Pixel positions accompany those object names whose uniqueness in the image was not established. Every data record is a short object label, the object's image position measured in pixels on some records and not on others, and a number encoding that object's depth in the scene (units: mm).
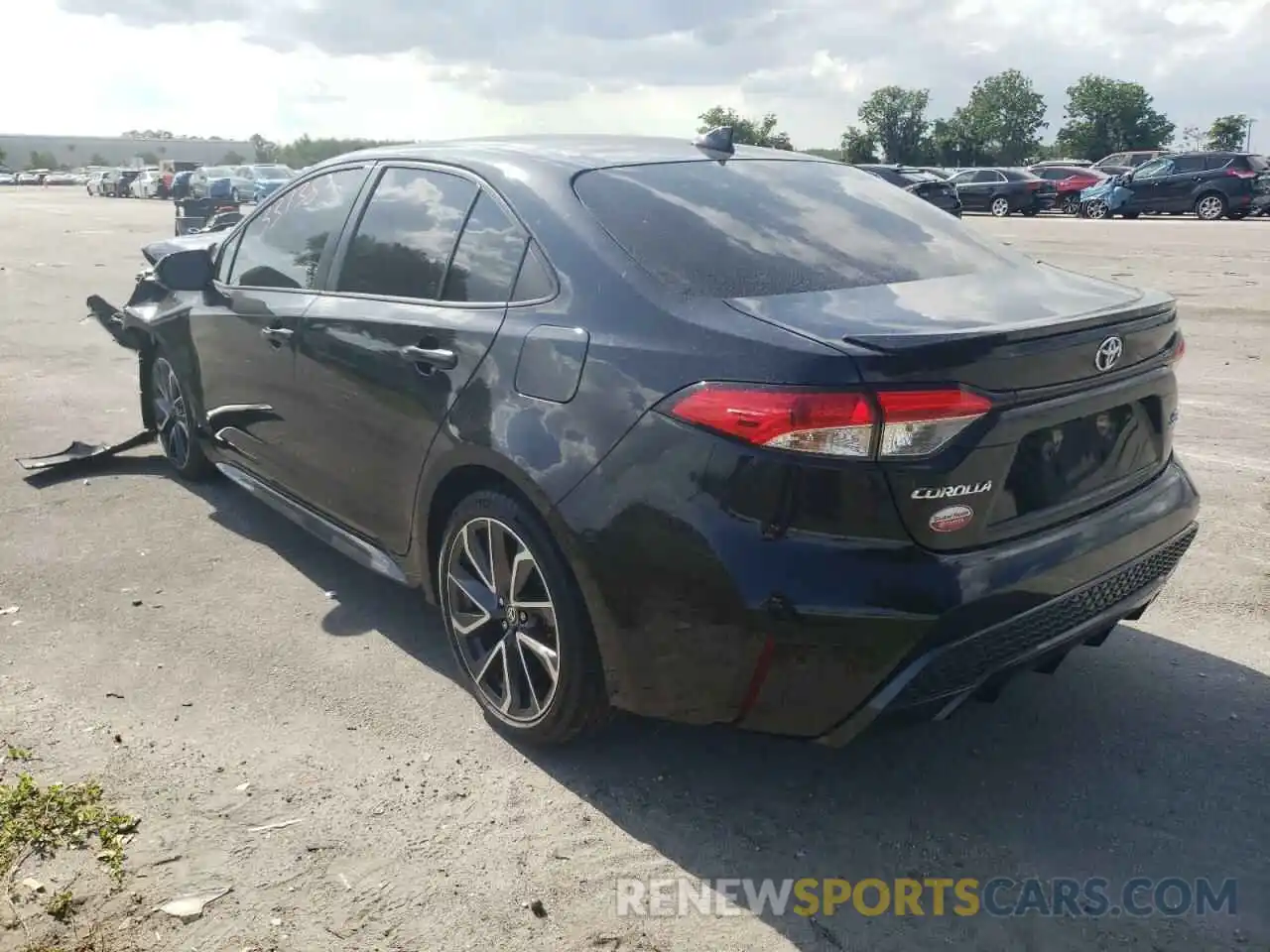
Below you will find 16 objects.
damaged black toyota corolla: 2564
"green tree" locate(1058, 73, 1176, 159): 81938
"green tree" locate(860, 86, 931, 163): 82375
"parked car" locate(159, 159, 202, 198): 49562
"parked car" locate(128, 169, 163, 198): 51938
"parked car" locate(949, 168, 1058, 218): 32969
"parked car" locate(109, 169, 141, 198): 55906
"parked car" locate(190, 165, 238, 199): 33375
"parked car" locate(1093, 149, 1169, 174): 43625
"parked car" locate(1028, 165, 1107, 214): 33469
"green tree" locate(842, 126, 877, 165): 82200
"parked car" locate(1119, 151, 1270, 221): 26922
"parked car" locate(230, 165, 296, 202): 32312
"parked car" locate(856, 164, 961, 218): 24953
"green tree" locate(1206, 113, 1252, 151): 74062
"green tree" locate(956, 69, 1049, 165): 86750
